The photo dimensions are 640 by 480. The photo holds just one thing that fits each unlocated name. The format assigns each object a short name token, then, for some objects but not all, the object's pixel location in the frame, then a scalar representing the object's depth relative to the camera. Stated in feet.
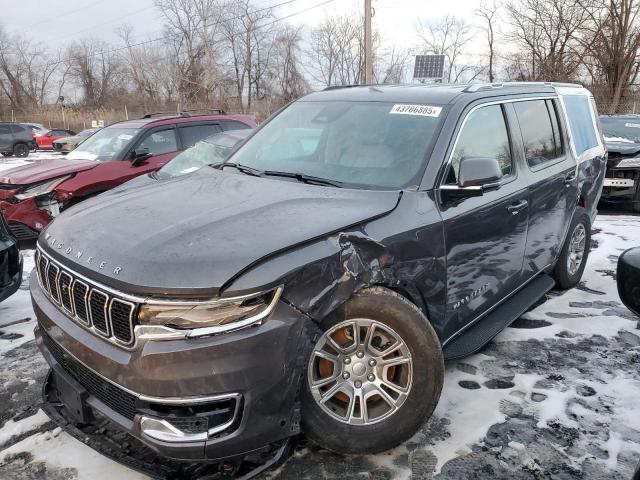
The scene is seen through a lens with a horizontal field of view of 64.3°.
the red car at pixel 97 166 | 21.85
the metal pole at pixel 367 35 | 62.23
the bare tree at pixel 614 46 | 97.91
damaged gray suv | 6.62
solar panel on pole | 46.62
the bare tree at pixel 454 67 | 132.37
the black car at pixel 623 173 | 27.61
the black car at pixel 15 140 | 74.84
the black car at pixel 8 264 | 13.35
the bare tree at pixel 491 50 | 137.72
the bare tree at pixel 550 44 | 104.63
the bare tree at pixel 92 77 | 194.18
